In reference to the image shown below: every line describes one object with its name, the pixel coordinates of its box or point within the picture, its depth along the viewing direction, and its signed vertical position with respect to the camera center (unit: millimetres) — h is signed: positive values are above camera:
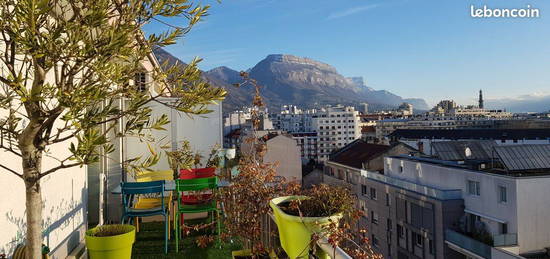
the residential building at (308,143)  100250 -4442
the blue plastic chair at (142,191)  4496 -683
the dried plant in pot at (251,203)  2953 -565
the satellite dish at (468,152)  25906 -1907
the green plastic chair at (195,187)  4688 -682
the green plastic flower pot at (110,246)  3229 -915
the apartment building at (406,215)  21438 -5263
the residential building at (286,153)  41125 -2805
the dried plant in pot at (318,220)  2249 -536
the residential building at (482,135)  49031 -1803
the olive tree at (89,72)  1573 +274
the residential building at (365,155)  33781 -2725
